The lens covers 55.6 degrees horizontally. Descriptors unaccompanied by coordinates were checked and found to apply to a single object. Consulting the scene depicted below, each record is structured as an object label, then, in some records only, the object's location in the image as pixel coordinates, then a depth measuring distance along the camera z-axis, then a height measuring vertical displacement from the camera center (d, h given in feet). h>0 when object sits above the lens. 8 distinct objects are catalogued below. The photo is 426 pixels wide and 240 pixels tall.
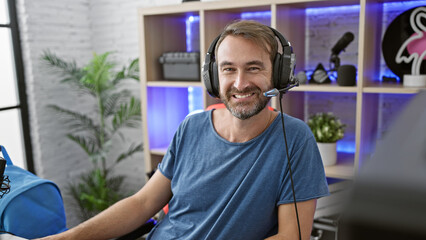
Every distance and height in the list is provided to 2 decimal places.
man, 4.19 -1.27
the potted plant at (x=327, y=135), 7.41 -1.49
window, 9.78 -0.86
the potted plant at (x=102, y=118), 9.93 -1.56
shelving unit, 7.06 -0.13
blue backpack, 4.95 -1.84
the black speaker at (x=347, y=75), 7.09 -0.39
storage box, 8.51 -0.19
